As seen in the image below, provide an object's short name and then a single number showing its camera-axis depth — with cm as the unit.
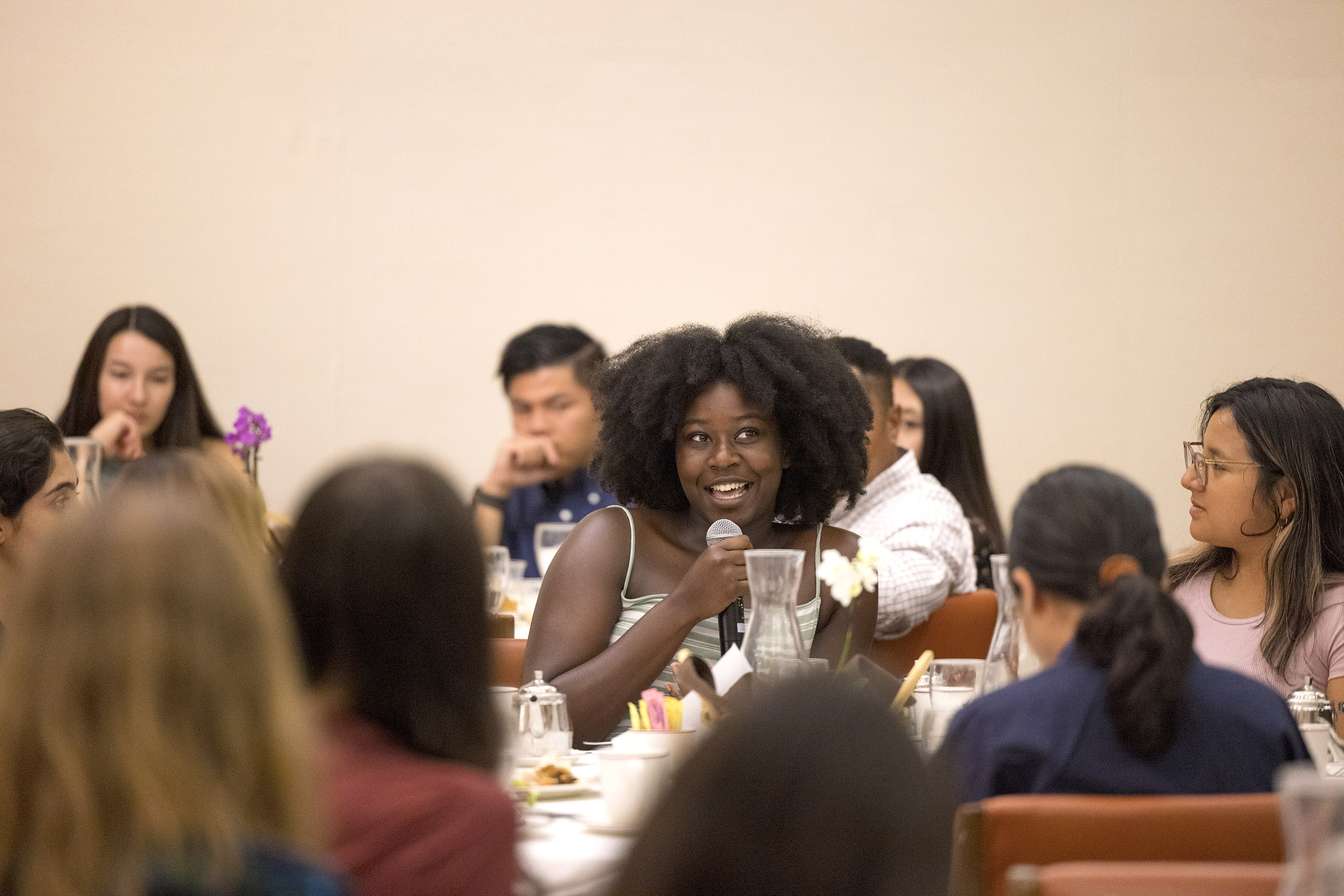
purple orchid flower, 934
